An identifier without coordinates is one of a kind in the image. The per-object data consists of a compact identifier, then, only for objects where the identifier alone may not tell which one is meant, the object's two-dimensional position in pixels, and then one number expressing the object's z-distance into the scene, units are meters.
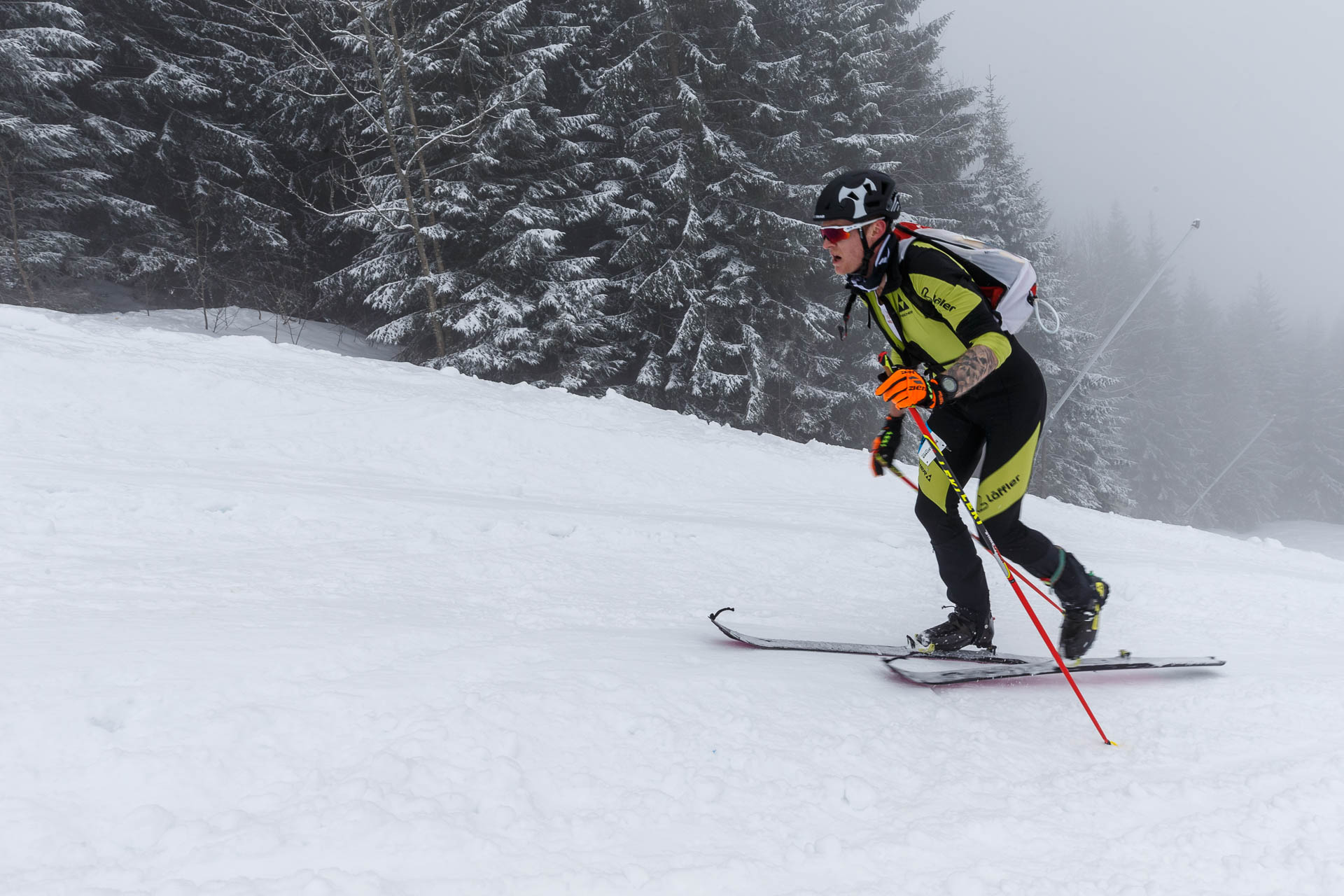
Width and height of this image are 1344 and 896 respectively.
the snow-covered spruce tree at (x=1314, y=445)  50.97
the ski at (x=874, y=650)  3.60
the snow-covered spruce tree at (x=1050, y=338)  25.45
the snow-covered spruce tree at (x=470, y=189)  14.50
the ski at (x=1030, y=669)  3.27
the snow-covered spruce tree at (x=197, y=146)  16.11
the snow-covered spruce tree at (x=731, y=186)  15.84
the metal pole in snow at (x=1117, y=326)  14.10
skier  3.11
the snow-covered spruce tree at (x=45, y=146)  13.68
